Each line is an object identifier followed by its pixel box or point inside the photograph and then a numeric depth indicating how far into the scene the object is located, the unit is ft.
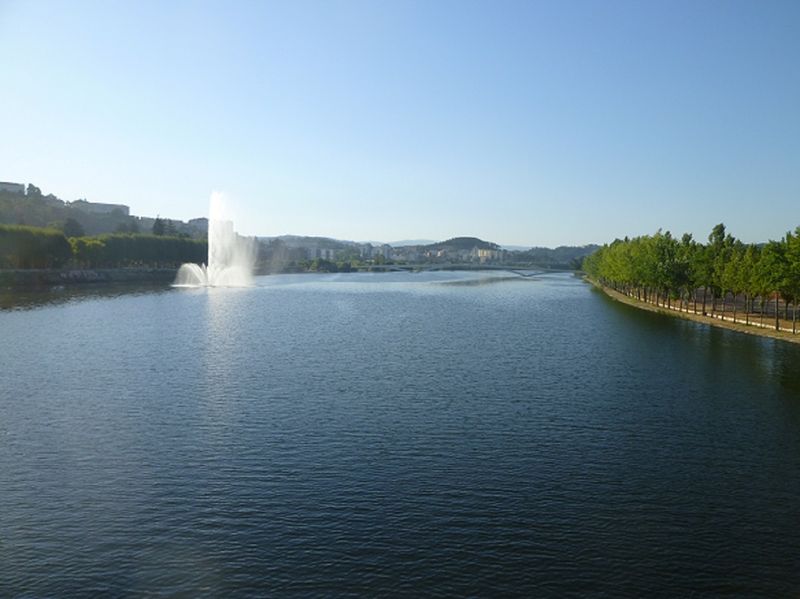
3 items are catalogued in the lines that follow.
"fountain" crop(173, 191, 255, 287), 565.12
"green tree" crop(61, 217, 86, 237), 586.90
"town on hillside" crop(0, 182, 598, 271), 588.91
